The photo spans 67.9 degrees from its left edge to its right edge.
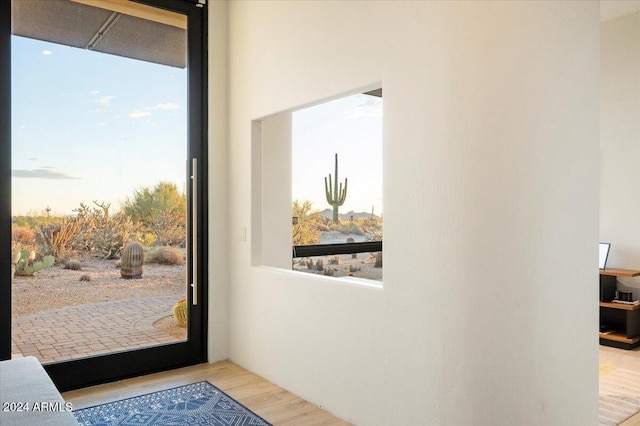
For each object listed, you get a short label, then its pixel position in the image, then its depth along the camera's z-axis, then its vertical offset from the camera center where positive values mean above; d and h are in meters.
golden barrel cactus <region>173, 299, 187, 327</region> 3.62 -0.78
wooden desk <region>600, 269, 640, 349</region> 4.45 -1.03
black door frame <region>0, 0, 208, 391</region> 2.92 -0.22
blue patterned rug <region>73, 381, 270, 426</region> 2.62 -1.16
